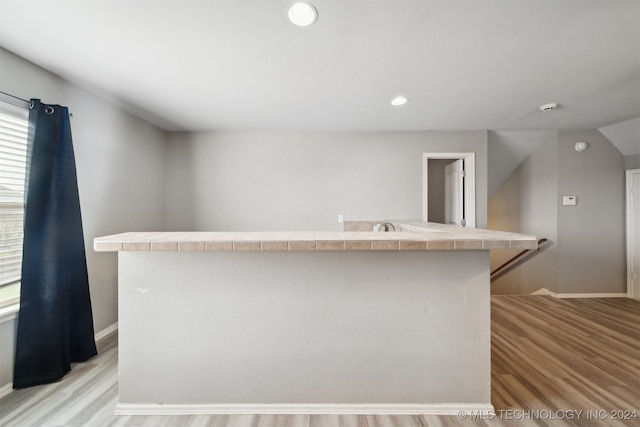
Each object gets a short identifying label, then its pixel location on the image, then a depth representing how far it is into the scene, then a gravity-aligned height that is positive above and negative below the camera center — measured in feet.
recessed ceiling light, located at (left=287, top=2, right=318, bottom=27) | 4.58 +3.60
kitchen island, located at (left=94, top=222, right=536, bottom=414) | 4.93 -2.23
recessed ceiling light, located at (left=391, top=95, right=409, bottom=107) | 8.16 +3.60
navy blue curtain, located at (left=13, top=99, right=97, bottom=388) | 5.88 -0.96
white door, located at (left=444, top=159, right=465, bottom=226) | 12.16 +0.96
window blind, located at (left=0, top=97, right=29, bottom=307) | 5.79 +0.51
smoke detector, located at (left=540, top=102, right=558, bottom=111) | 8.73 +3.57
